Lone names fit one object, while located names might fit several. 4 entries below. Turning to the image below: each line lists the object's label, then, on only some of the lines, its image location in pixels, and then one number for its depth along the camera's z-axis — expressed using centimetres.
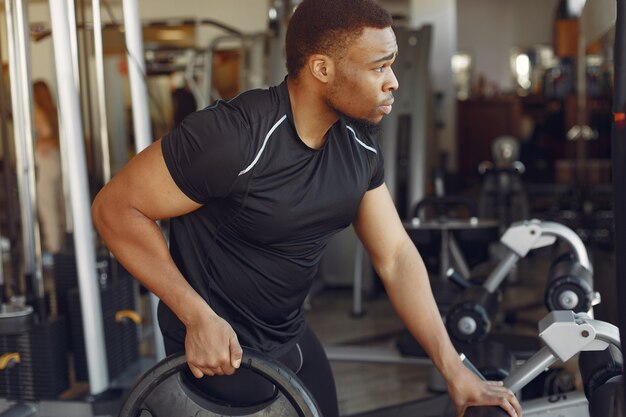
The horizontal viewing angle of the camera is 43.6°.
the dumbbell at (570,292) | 209
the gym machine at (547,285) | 211
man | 131
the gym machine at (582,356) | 143
